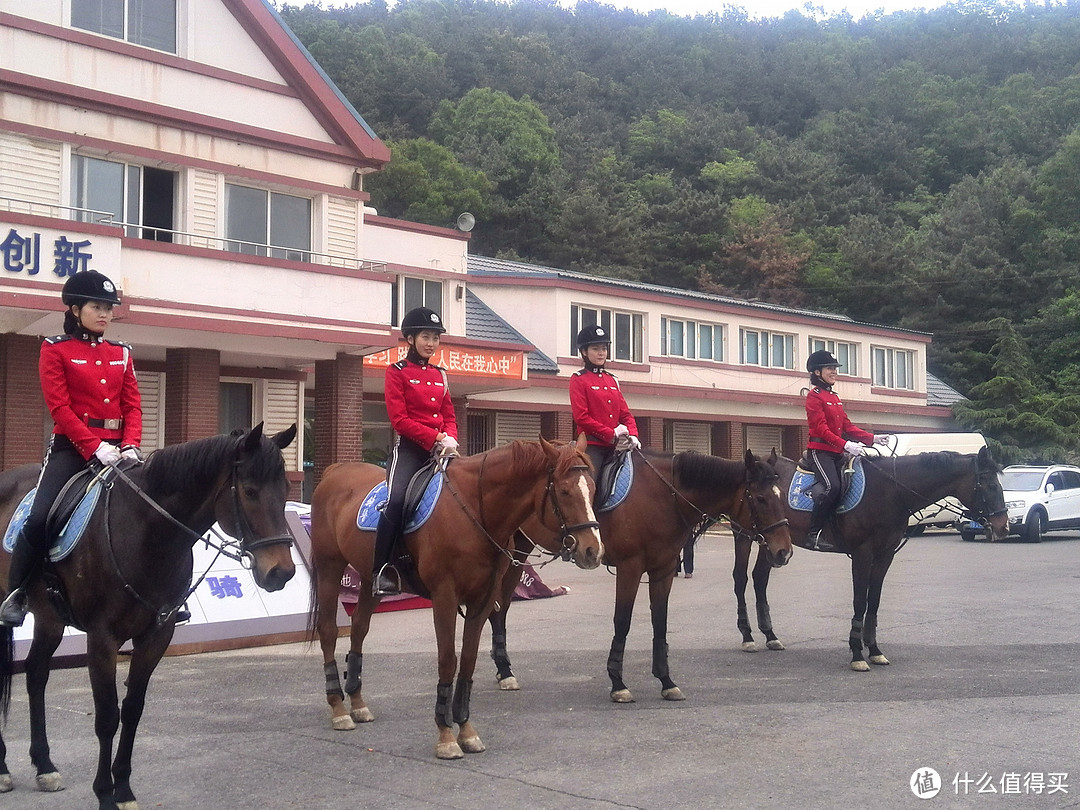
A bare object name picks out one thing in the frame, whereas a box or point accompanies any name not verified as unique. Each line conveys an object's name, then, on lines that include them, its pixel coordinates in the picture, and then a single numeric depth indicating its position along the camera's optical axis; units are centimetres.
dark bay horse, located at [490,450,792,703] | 909
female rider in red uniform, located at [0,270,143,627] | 614
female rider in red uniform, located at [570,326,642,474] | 976
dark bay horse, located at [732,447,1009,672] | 1063
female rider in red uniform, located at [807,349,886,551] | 1087
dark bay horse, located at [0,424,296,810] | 576
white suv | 2631
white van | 2861
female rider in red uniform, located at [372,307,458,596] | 768
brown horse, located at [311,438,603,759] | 693
